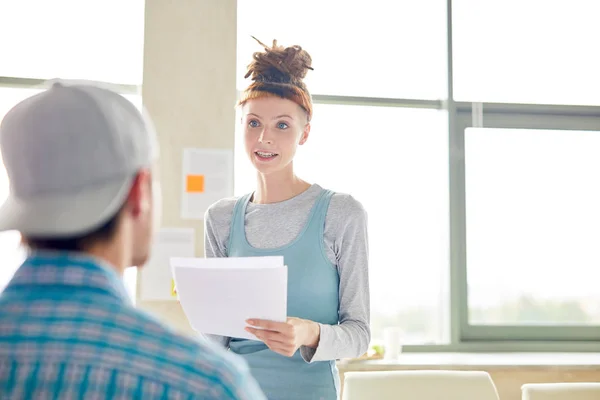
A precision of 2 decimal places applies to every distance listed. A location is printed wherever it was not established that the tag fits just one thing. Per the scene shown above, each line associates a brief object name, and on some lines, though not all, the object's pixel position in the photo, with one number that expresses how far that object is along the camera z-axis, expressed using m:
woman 1.55
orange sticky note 3.01
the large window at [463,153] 3.38
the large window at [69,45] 3.16
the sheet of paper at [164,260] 2.93
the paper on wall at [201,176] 3.00
